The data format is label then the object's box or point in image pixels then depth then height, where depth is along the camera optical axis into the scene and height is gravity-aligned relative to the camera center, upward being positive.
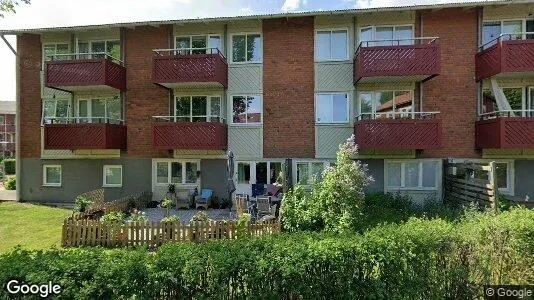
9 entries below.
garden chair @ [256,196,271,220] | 12.63 -2.30
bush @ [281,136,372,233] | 9.52 -1.63
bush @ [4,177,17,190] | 23.99 -2.69
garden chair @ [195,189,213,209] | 16.19 -2.59
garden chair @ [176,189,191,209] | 16.53 -2.59
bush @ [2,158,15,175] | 37.06 -2.04
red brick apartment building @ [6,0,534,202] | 15.01 +2.78
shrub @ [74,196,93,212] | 12.11 -2.12
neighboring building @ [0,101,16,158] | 61.12 +3.66
